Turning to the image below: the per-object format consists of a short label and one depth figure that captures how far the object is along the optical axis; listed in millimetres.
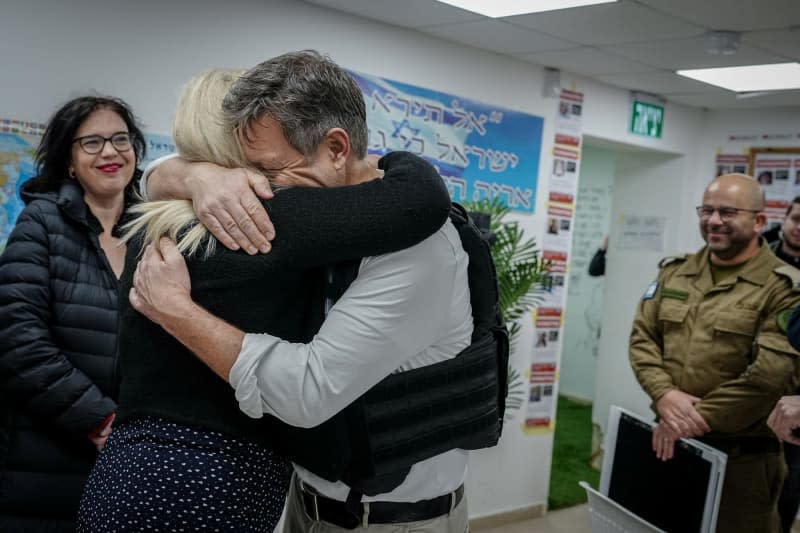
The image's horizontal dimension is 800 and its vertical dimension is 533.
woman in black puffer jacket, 2127
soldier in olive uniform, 2834
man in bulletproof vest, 1143
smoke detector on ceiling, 3365
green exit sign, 4938
